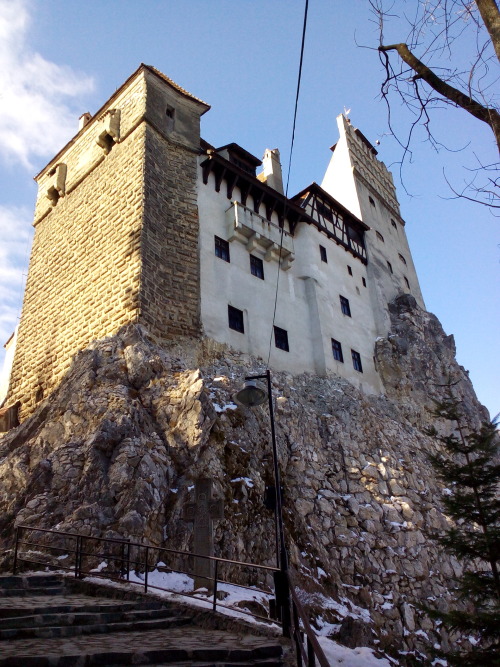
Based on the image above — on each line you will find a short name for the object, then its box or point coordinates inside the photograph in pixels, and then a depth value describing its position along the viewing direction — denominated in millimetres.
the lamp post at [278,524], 6689
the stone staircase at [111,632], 5188
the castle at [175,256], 17359
